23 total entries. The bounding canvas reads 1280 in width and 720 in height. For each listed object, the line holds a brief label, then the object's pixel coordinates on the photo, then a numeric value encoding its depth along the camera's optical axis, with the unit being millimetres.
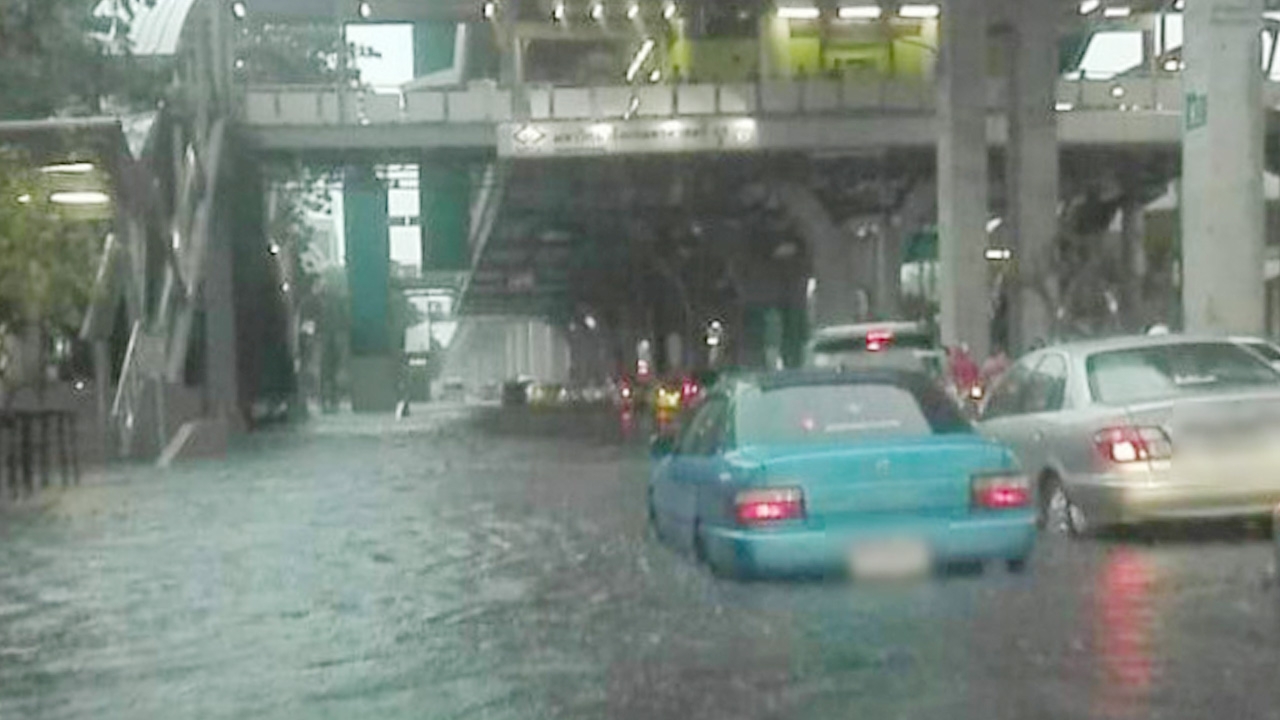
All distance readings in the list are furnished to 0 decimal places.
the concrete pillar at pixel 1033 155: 49094
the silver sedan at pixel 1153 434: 16562
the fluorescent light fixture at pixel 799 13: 62938
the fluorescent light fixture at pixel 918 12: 60544
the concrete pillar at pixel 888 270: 68312
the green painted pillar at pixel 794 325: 76625
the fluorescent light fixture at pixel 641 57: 69900
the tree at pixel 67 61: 43875
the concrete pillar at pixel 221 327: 61750
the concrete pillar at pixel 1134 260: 51062
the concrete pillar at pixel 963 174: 46656
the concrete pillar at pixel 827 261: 64938
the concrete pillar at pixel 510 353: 170000
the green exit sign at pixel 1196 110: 28208
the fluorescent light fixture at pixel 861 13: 61875
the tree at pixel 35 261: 33344
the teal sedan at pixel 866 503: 13688
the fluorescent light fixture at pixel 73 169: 40469
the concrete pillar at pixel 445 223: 76250
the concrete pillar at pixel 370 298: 88500
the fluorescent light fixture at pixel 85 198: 41422
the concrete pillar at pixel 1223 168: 27906
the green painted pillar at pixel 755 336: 80125
